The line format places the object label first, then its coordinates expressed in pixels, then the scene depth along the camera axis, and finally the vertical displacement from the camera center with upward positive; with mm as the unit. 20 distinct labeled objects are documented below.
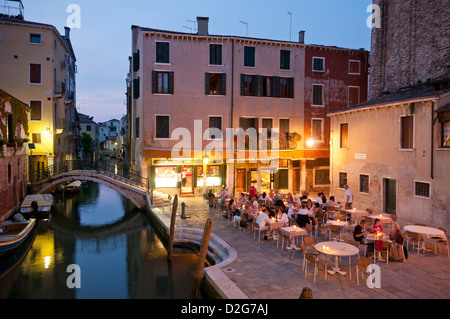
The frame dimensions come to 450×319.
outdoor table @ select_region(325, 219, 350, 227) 11973 -2369
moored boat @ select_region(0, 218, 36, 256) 13771 -3555
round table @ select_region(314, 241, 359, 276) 8695 -2467
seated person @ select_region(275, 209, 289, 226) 12633 -2309
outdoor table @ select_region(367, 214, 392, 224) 12500 -2296
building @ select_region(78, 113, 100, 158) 72438 +7283
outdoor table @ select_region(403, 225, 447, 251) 10414 -2319
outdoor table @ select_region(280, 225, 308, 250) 11083 -2507
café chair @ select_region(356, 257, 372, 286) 8117 -2558
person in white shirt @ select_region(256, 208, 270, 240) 12439 -2391
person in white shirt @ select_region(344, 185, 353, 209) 15953 -1889
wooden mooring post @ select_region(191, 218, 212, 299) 9711 -3208
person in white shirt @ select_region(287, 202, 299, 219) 13731 -2204
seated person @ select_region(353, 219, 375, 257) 10180 -2498
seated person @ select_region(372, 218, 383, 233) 10445 -2177
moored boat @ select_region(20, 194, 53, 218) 20516 -3165
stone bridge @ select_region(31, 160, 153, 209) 21984 -1553
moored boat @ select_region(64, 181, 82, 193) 29908 -2779
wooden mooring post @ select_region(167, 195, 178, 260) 13812 -3325
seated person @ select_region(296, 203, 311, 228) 12828 -2314
